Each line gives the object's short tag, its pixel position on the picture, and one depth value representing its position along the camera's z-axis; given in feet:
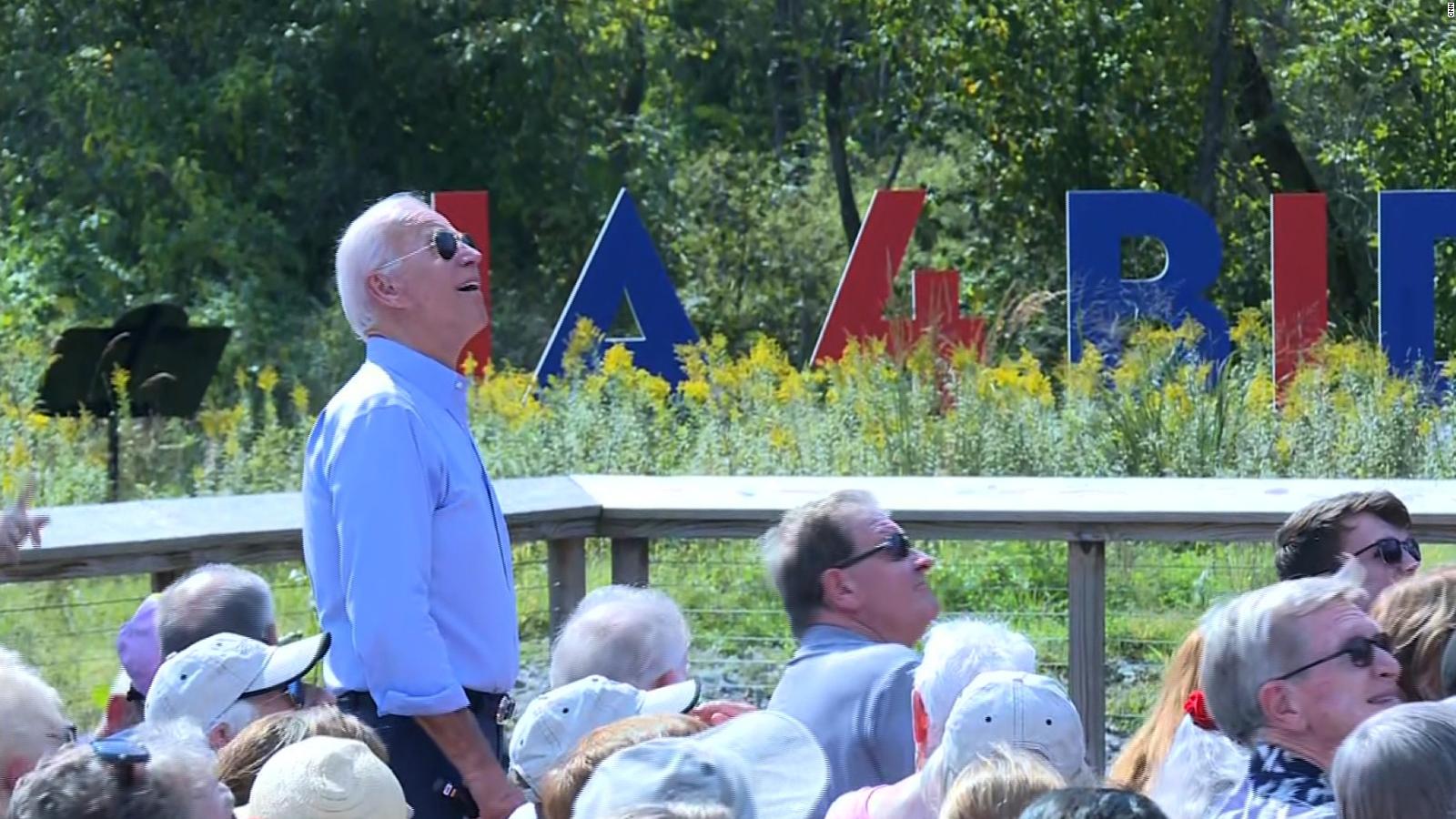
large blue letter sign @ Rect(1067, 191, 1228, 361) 82.23
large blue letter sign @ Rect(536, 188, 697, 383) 83.82
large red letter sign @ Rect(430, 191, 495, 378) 83.92
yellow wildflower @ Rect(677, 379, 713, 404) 65.57
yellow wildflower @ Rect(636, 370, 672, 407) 65.21
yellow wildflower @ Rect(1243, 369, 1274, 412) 60.64
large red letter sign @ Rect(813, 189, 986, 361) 85.25
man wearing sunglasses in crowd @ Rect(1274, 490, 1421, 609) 24.81
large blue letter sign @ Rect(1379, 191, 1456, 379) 80.53
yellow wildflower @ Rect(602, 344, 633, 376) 66.44
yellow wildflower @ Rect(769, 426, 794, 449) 58.85
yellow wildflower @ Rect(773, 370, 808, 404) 63.57
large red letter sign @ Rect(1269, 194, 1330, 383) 81.97
